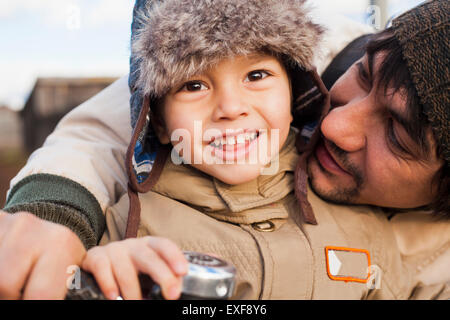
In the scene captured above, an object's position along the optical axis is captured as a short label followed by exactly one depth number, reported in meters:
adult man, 0.57
